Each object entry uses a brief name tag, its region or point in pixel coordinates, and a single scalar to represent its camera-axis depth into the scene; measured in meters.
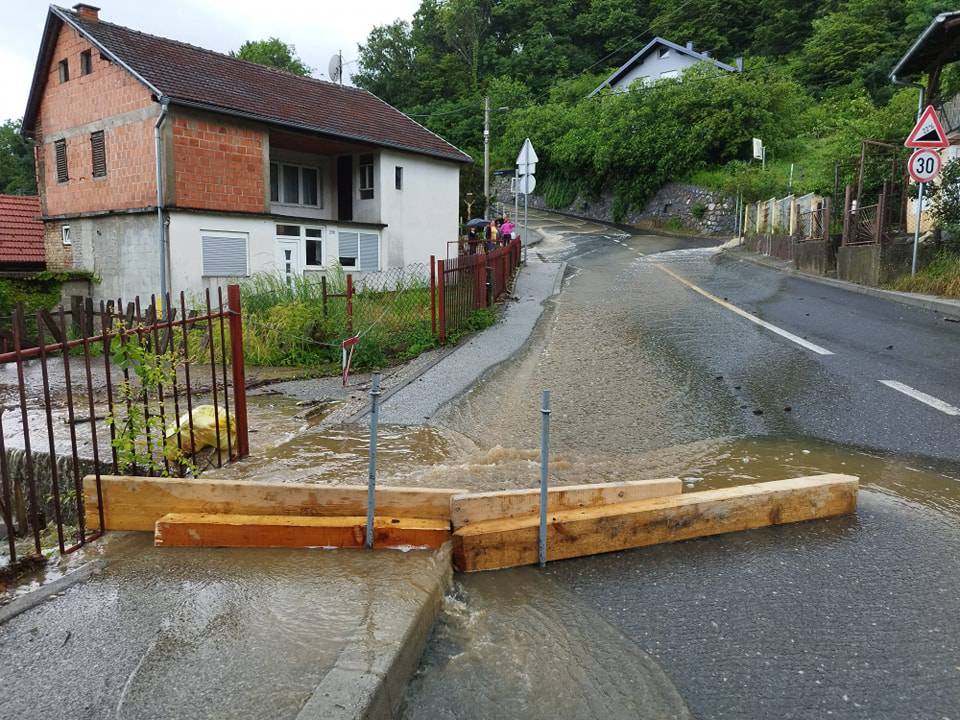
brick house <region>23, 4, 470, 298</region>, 19.97
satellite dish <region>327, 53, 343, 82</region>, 33.44
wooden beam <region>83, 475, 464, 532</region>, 3.79
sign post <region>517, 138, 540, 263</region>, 21.88
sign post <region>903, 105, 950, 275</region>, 13.43
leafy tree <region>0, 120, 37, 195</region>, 57.68
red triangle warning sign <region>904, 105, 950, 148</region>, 13.41
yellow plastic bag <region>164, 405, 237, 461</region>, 5.41
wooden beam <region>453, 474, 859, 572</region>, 3.56
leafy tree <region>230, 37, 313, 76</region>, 62.34
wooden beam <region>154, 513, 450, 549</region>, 3.61
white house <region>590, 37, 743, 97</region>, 55.31
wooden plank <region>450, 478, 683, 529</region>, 3.65
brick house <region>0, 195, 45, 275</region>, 26.44
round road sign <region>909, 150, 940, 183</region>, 13.65
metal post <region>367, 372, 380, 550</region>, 3.51
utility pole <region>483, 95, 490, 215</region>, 36.84
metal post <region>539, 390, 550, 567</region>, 3.54
